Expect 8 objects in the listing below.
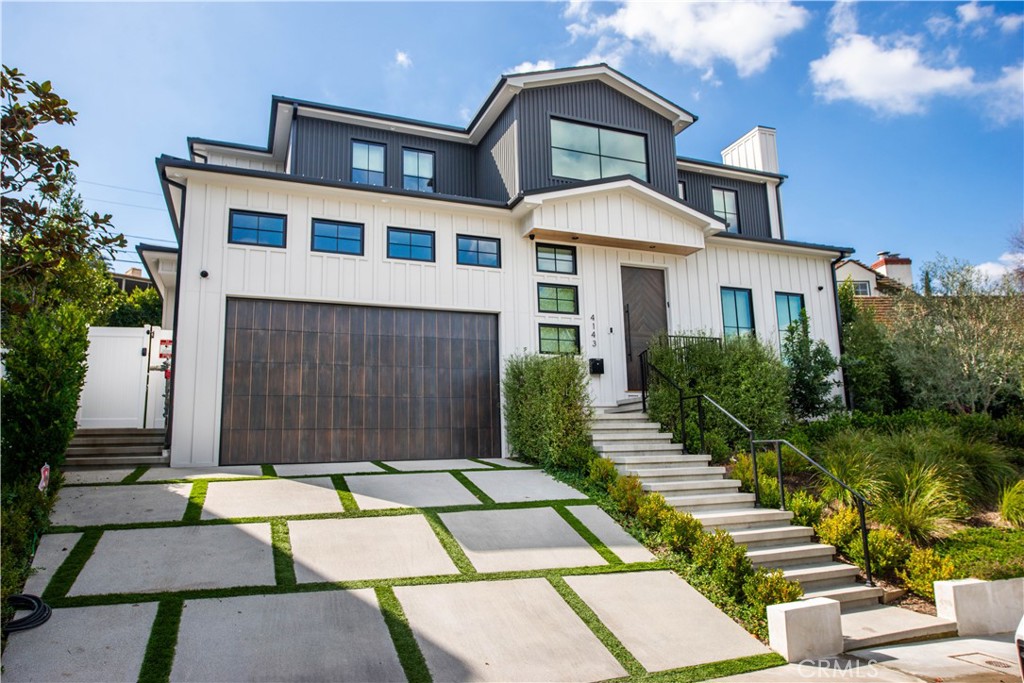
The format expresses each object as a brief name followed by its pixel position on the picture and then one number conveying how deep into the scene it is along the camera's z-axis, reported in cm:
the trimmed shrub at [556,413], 950
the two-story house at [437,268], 1016
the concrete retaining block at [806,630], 477
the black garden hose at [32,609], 415
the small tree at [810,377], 1295
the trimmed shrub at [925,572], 599
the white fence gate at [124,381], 1256
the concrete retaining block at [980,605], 561
